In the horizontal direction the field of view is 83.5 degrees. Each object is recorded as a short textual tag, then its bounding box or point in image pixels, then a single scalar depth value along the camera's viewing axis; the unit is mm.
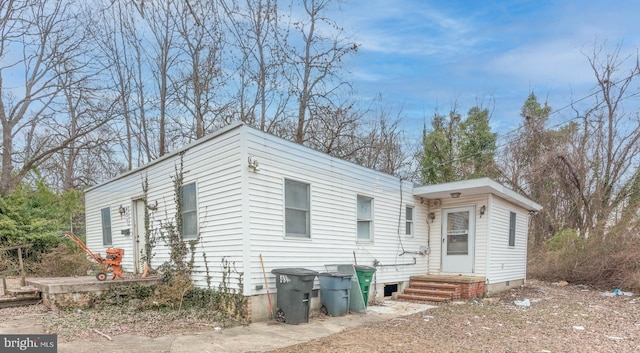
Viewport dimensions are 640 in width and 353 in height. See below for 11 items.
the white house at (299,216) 6398
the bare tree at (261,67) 14430
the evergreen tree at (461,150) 18781
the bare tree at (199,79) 15281
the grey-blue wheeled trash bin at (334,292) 6973
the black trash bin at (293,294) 6176
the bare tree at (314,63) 15453
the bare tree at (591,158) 16219
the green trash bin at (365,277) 7602
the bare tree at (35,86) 14039
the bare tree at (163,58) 15391
